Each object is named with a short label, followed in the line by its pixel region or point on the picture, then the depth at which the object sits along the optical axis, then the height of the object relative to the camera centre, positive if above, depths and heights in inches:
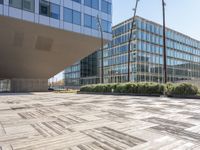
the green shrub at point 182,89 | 700.9 -35.3
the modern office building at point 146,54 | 2415.1 +371.0
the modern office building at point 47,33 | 1000.2 +281.8
